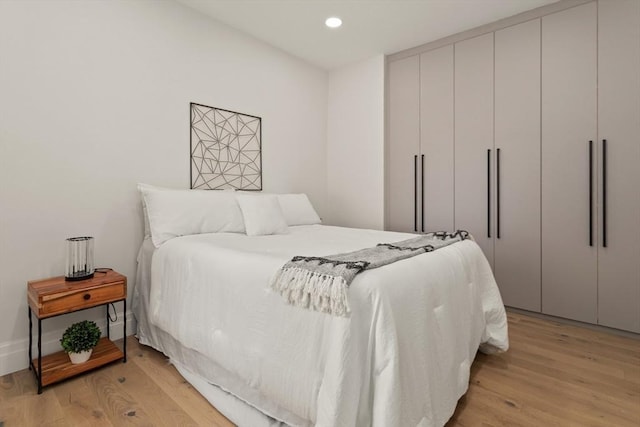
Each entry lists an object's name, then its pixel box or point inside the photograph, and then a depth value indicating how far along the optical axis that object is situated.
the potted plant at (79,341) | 1.82
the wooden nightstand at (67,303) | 1.69
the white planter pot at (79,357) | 1.84
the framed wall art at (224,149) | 2.73
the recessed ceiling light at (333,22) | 2.87
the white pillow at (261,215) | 2.43
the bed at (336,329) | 1.09
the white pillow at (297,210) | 2.98
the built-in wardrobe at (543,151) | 2.38
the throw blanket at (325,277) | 1.10
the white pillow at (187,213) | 2.12
